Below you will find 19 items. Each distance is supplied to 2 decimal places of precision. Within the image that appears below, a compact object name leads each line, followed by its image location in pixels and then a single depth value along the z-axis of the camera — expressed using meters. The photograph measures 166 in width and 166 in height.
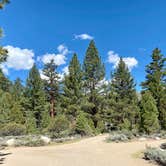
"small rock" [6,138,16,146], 12.09
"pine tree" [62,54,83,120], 21.71
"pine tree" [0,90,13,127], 19.70
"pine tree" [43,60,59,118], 25.05
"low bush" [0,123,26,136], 16.37
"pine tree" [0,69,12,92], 32.91
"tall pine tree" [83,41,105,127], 21.42
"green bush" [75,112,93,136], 16.29
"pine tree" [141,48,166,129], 18.21
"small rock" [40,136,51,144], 12.80
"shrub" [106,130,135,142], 12.68
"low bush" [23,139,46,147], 12.20
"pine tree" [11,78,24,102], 26.28
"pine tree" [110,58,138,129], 20.87
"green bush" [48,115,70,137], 17.09
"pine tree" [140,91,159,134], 14.69
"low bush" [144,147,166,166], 6.37
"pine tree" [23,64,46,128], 23.88
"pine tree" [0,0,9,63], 6.34
